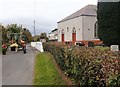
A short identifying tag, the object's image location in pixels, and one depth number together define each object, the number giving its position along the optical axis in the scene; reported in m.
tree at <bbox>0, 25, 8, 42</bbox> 27.40
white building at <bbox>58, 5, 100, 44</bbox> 24.03
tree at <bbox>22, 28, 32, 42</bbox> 49.43
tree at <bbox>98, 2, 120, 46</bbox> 11.75
